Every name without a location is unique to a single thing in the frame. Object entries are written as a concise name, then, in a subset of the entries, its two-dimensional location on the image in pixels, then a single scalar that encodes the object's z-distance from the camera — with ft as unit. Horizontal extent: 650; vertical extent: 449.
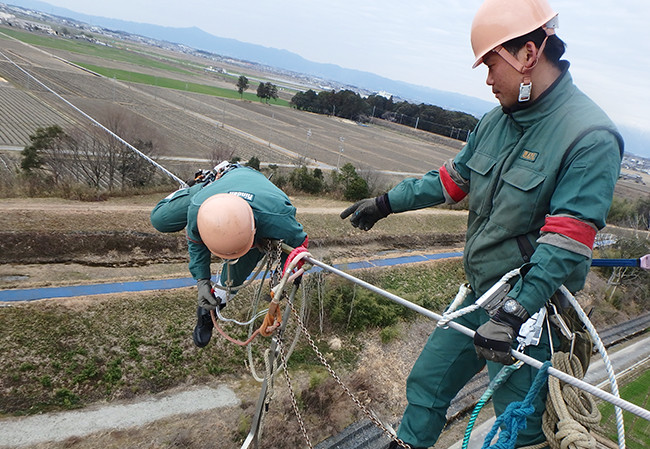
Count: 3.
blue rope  6.98
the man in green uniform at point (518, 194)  7.24
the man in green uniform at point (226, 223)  12.31
